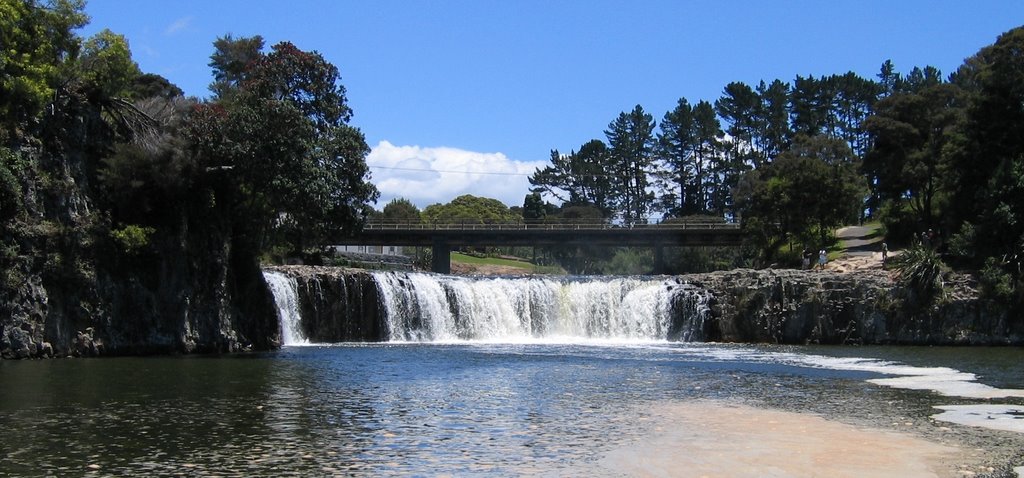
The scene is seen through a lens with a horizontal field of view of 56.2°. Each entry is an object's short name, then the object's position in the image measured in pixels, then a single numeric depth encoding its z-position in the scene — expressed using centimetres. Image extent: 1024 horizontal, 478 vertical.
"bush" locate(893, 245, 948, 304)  5103
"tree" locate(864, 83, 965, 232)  6531
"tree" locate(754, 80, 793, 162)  11956
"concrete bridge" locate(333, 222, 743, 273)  8994
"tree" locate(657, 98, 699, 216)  12625
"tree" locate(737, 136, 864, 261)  7044
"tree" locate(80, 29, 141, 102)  3894
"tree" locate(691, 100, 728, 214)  12388
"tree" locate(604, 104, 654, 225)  13188
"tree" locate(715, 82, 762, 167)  12225
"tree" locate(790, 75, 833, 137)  11869
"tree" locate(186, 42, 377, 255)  4103
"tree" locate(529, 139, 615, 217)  13575
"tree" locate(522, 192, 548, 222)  14375
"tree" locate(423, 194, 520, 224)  14988
